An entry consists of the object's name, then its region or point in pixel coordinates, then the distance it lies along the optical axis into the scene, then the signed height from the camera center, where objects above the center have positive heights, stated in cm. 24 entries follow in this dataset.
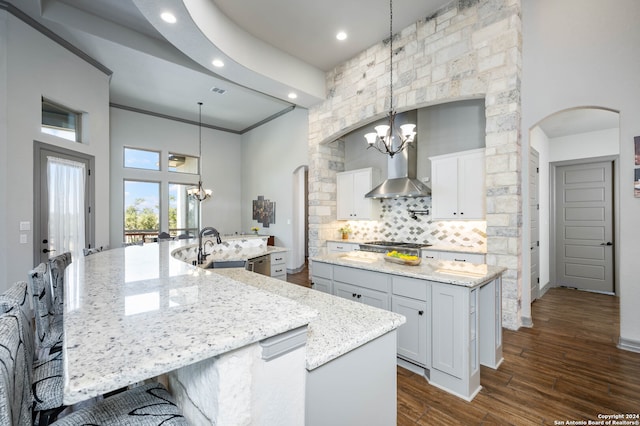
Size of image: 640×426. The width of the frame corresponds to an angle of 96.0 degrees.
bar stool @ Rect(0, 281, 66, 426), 115 -73
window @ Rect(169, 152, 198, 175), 782 +141
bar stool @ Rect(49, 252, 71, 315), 203 -51
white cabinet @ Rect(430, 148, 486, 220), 413 +40
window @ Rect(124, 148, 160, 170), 705 +140
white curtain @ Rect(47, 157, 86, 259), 414 +15
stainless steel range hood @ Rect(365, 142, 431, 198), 471 +58
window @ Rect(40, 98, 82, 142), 416 +144
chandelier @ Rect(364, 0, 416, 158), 334 +95
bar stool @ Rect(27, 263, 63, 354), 166 -60
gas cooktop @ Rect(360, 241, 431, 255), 455 -56
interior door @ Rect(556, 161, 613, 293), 504 -28
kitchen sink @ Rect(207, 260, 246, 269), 312 -55
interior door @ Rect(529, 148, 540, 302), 418 -22
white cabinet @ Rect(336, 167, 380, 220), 576 +38
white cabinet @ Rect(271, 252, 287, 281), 446 -82
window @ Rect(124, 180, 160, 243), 703 +11
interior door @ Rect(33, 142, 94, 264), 390 +23
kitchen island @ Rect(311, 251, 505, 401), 216 -81
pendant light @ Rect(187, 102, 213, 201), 723 +62
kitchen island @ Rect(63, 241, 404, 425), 61 -30
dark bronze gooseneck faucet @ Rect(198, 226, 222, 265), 301 -45
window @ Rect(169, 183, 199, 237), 777 +6
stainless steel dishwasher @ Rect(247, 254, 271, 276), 371 -69
